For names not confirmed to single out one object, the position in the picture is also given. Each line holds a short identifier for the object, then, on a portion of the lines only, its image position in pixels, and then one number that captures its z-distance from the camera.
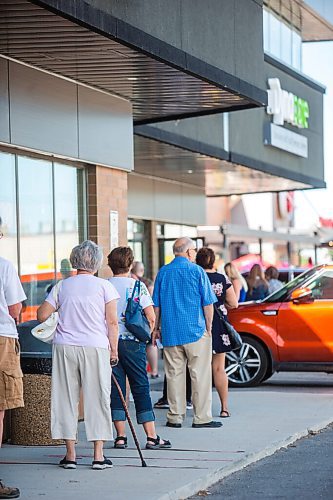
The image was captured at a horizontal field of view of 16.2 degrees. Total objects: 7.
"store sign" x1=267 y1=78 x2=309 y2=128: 26.42
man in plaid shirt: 11.94
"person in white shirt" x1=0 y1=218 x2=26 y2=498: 8.62
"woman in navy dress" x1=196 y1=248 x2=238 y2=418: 13.02
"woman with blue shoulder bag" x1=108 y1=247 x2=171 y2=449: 10.54
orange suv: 16.95
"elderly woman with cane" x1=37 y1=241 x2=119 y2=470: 9.42
